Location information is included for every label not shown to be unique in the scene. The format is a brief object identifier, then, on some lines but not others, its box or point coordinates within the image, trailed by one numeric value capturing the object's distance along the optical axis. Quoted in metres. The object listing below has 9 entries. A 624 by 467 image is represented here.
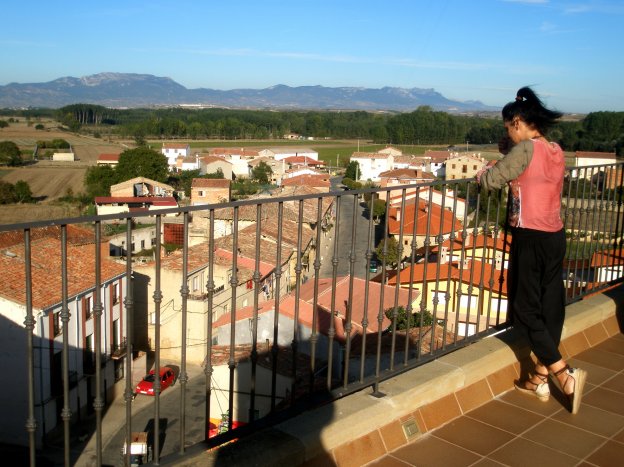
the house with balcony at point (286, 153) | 71.75
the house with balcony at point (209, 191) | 42.66
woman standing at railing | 2.86
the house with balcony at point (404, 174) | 50.72
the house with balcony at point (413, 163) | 60.84
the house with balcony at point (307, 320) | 5.28
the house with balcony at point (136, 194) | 36.88
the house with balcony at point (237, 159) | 63.01
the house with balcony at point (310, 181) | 41.72
